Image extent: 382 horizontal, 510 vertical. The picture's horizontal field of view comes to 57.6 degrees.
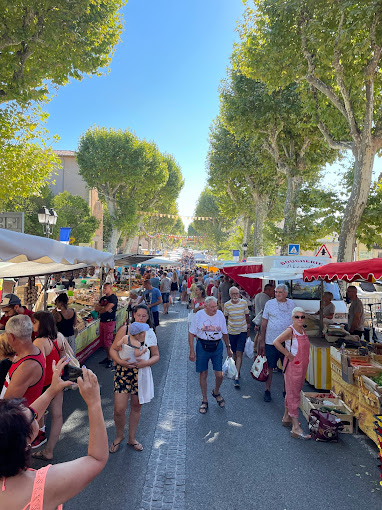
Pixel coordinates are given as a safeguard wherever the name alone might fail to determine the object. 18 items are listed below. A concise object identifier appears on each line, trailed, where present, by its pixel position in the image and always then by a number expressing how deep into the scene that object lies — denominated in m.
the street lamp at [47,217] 11.79
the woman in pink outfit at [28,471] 1.30
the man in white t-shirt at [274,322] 5.40
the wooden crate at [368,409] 4.09
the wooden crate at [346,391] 4.64
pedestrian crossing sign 13.31
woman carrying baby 3.84
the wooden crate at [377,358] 4.97
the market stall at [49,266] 4.29
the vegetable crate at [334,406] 4.55
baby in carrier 3.85
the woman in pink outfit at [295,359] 4.49
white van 8.85
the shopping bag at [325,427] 4.27
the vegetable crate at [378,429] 3.73
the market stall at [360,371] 4.21
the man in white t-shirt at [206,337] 5.17
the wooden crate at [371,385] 3.99
